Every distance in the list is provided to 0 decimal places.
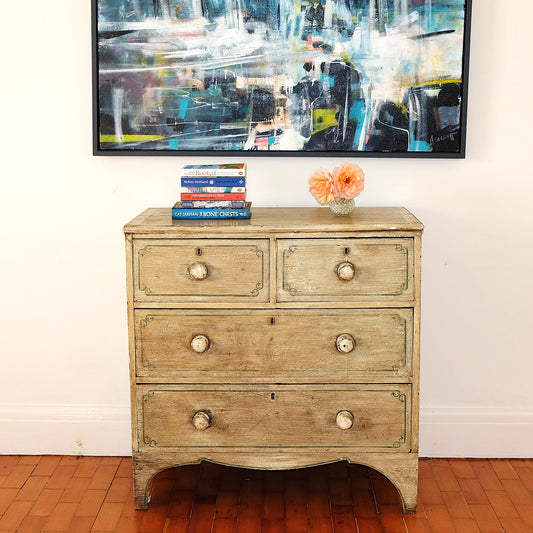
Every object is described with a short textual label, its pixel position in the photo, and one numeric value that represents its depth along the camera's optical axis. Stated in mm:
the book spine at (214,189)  2971
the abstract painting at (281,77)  3184
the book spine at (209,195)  2965
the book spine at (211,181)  2969
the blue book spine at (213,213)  2943
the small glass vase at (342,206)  2975
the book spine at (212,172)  2961
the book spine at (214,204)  2951
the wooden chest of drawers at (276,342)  2836
